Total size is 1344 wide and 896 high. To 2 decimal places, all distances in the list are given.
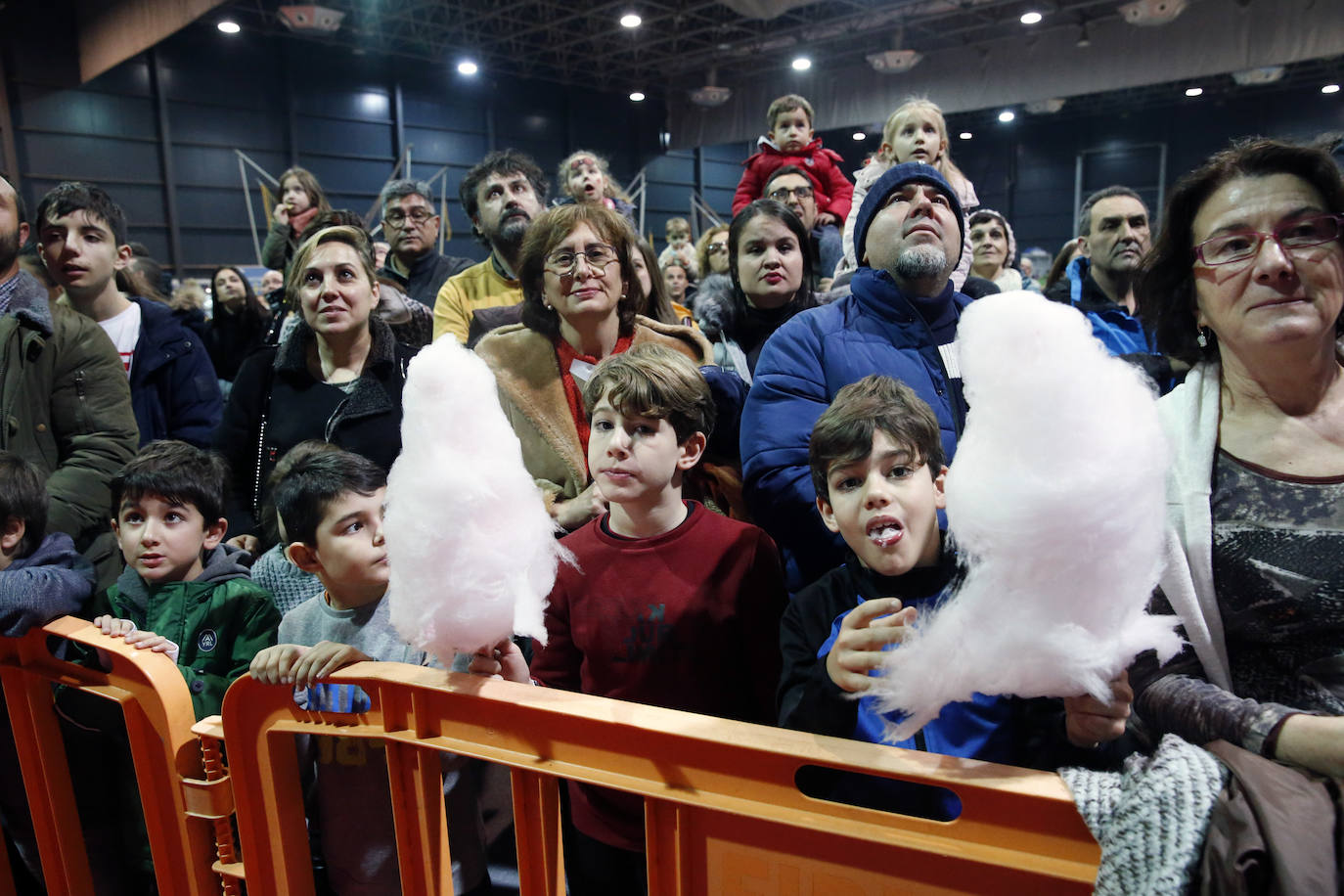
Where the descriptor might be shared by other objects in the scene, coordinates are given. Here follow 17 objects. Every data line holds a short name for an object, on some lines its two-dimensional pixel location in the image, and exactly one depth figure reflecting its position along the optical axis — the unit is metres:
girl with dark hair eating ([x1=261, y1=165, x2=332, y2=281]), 3.71
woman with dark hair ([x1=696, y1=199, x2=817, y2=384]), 2.40
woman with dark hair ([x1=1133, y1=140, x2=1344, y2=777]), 1.10
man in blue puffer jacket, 1.69
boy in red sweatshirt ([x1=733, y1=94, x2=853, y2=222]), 4.13
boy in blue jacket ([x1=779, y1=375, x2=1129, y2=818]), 1.09
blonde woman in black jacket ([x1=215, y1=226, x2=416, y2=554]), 2.20
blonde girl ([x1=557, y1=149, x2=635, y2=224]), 3.61
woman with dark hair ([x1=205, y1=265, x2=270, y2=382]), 4.76
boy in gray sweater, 1.53
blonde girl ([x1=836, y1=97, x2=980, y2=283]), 3.06
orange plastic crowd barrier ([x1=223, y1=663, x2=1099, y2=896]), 0.86
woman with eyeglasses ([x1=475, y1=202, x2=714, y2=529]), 2.02
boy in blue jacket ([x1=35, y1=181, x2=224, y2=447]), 2.73
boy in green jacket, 1.76
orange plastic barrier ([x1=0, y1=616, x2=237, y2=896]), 1.41
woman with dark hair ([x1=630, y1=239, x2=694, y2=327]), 2.32
